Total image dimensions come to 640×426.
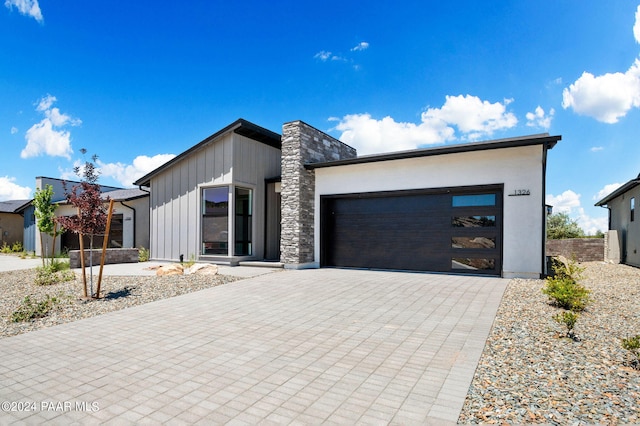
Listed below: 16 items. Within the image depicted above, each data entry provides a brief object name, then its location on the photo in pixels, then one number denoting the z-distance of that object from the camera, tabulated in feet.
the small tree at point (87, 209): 23.62
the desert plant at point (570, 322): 14.79
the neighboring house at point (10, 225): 83.20
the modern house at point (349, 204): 30.14
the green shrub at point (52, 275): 31.03
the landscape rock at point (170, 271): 32.60
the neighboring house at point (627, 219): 48.96
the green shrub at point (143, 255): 48.78
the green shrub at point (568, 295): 19.52
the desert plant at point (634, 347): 11.88
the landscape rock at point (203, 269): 33.14
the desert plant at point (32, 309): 19.11
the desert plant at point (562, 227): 81.35
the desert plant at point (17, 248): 74.99
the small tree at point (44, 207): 48.91
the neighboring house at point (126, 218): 56.49
